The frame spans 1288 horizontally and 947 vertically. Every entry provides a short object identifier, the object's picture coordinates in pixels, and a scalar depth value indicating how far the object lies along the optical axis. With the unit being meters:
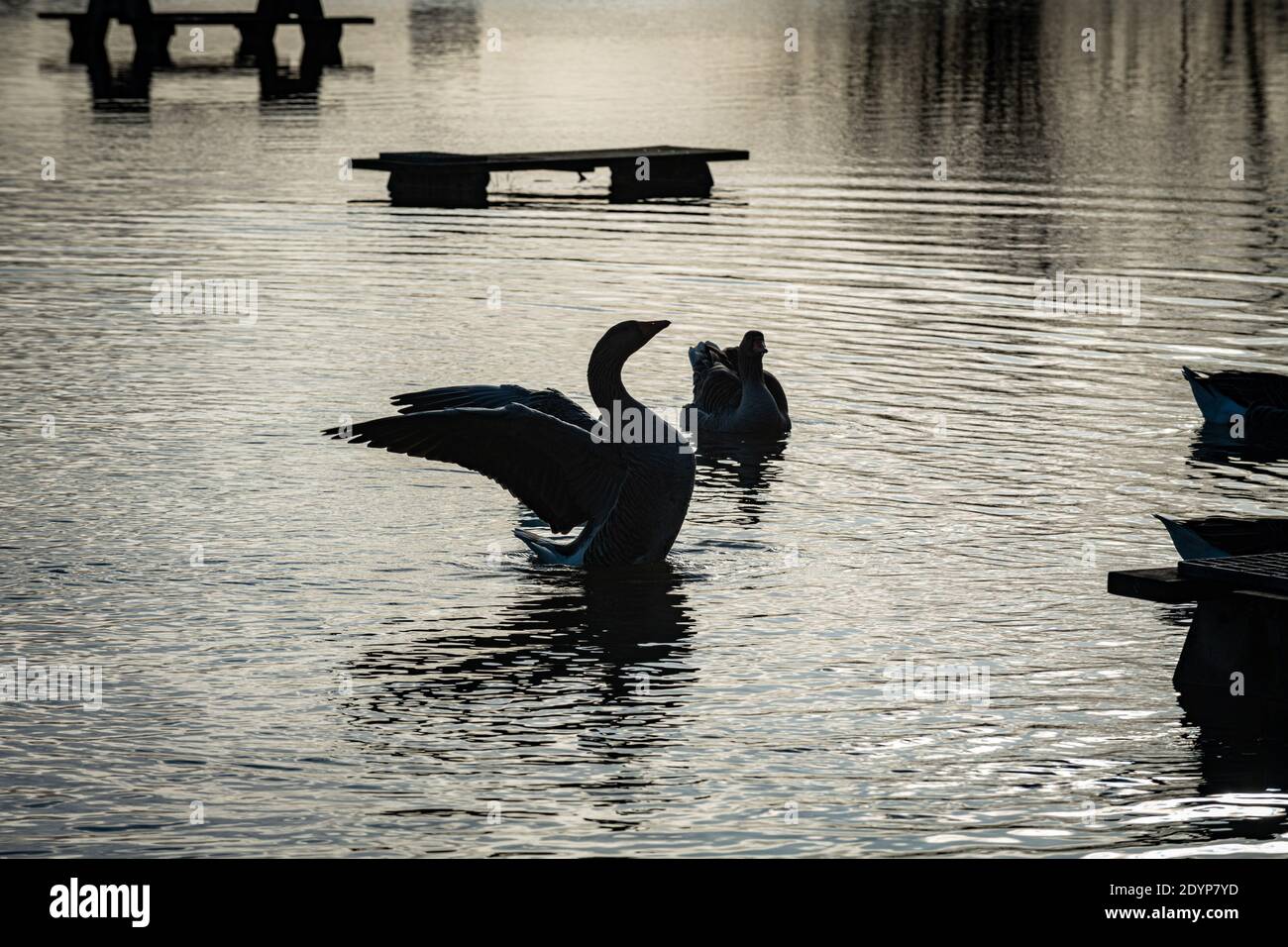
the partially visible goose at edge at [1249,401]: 17.48
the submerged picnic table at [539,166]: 34.28
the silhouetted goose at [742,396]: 17.95
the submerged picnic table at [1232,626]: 10.88
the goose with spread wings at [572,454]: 13.20
